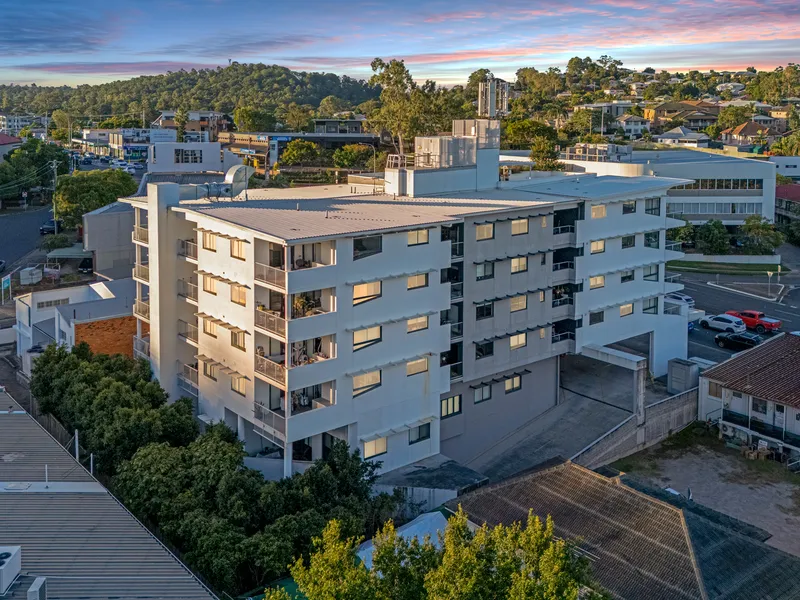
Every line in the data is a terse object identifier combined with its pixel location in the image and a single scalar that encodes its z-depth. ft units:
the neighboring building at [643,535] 71.77
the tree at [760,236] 227.61
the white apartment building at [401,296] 92.17
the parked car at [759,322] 161.68
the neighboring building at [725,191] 245.86
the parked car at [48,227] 252.01
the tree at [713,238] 228.84
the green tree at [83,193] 224.74
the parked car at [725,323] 157.58
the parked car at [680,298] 149.05
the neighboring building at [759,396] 112.37
